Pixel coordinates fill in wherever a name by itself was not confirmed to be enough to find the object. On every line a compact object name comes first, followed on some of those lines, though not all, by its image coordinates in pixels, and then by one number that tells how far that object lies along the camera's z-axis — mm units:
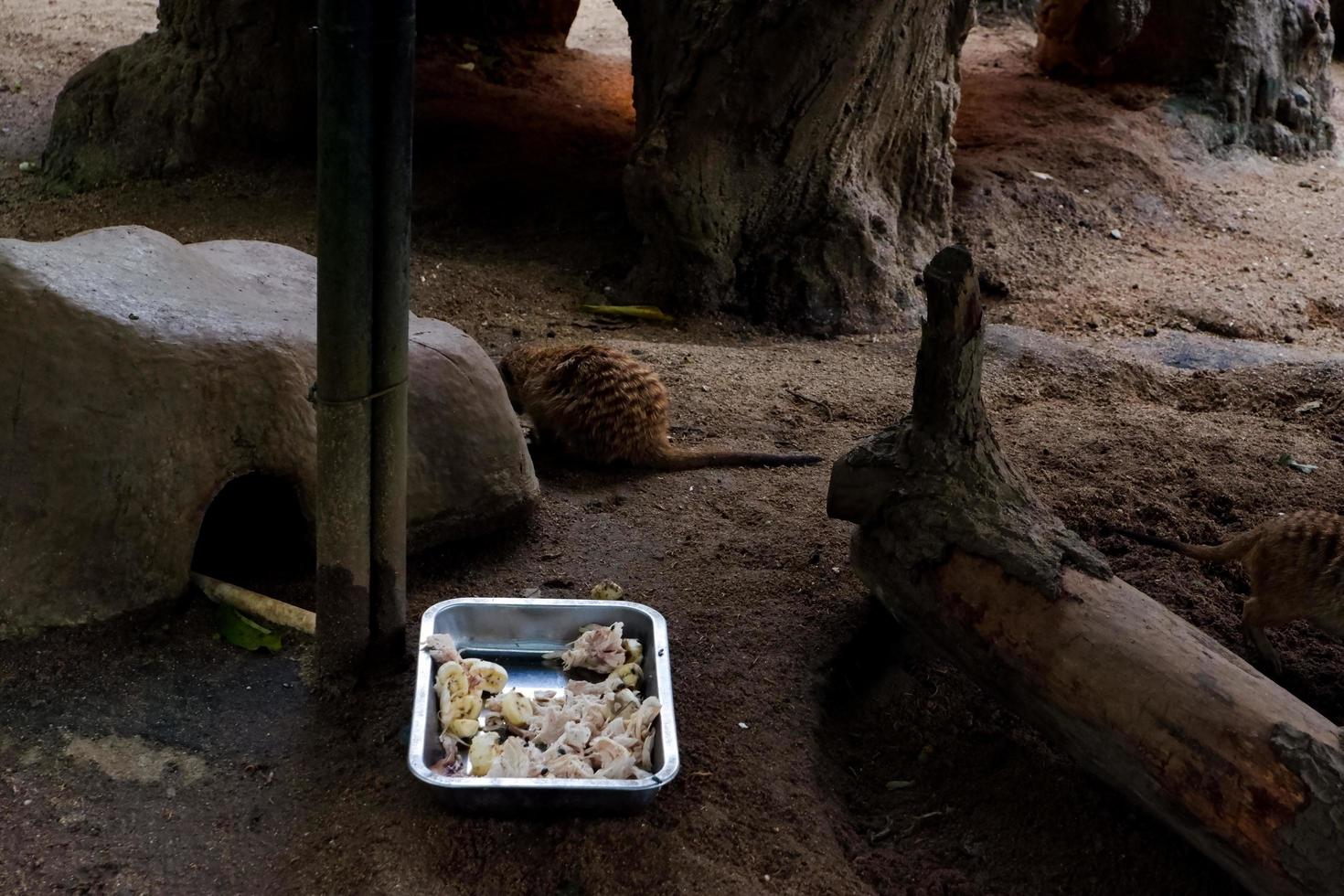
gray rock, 2486
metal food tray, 2227
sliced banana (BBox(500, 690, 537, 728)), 2324
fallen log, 1983
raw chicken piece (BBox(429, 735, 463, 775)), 2203
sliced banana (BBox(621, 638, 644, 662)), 2531
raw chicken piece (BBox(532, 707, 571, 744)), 2307
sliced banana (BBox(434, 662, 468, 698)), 2330
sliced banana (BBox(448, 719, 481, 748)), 2266
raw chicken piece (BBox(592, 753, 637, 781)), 2164
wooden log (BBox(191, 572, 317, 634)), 2629
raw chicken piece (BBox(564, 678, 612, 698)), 2424
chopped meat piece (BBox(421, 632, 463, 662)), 2402
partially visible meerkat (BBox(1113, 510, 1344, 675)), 2787
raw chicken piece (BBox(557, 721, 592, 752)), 2250
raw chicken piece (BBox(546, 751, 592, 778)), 2150
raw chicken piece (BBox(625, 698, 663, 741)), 2266
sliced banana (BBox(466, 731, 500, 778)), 2176
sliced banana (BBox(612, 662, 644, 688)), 2465
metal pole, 1980
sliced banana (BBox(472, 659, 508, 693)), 2416
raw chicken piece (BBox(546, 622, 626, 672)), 2516
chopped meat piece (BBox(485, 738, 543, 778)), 2158
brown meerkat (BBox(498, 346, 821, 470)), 3689
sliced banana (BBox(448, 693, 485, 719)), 2297
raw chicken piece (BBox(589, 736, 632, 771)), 2186
